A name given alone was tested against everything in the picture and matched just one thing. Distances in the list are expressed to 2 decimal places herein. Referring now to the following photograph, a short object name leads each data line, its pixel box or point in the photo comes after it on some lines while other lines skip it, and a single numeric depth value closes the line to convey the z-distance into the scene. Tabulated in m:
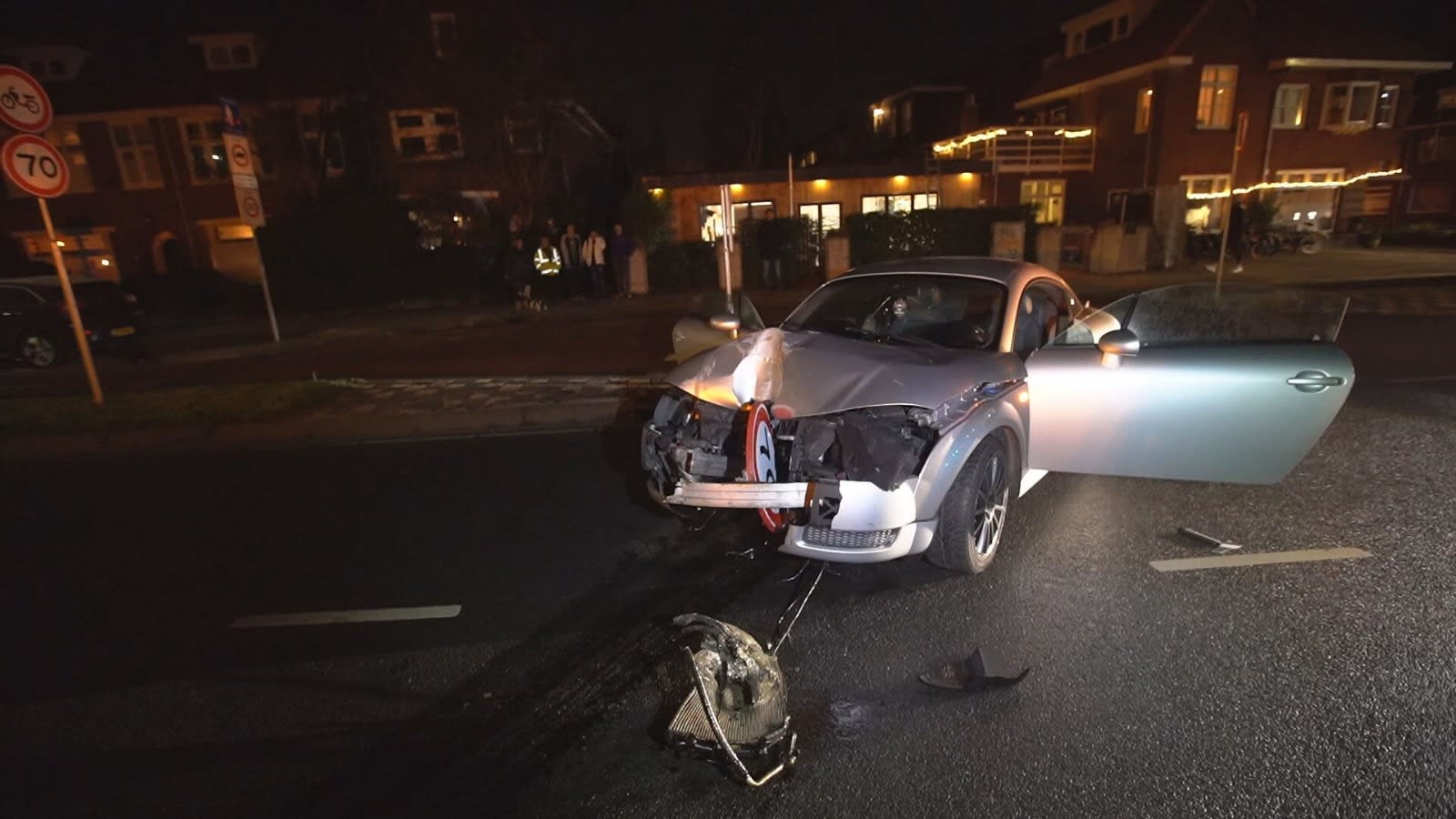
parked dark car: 11.98
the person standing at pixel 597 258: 16.67
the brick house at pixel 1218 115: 23.66
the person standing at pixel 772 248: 17.81
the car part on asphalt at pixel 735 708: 2.73
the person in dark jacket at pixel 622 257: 17.25
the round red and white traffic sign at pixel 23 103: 7.50
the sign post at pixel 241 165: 11.38
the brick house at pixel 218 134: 21.75
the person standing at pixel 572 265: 16.77
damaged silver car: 3.71
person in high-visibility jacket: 15.91
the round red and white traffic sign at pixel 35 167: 7.59
